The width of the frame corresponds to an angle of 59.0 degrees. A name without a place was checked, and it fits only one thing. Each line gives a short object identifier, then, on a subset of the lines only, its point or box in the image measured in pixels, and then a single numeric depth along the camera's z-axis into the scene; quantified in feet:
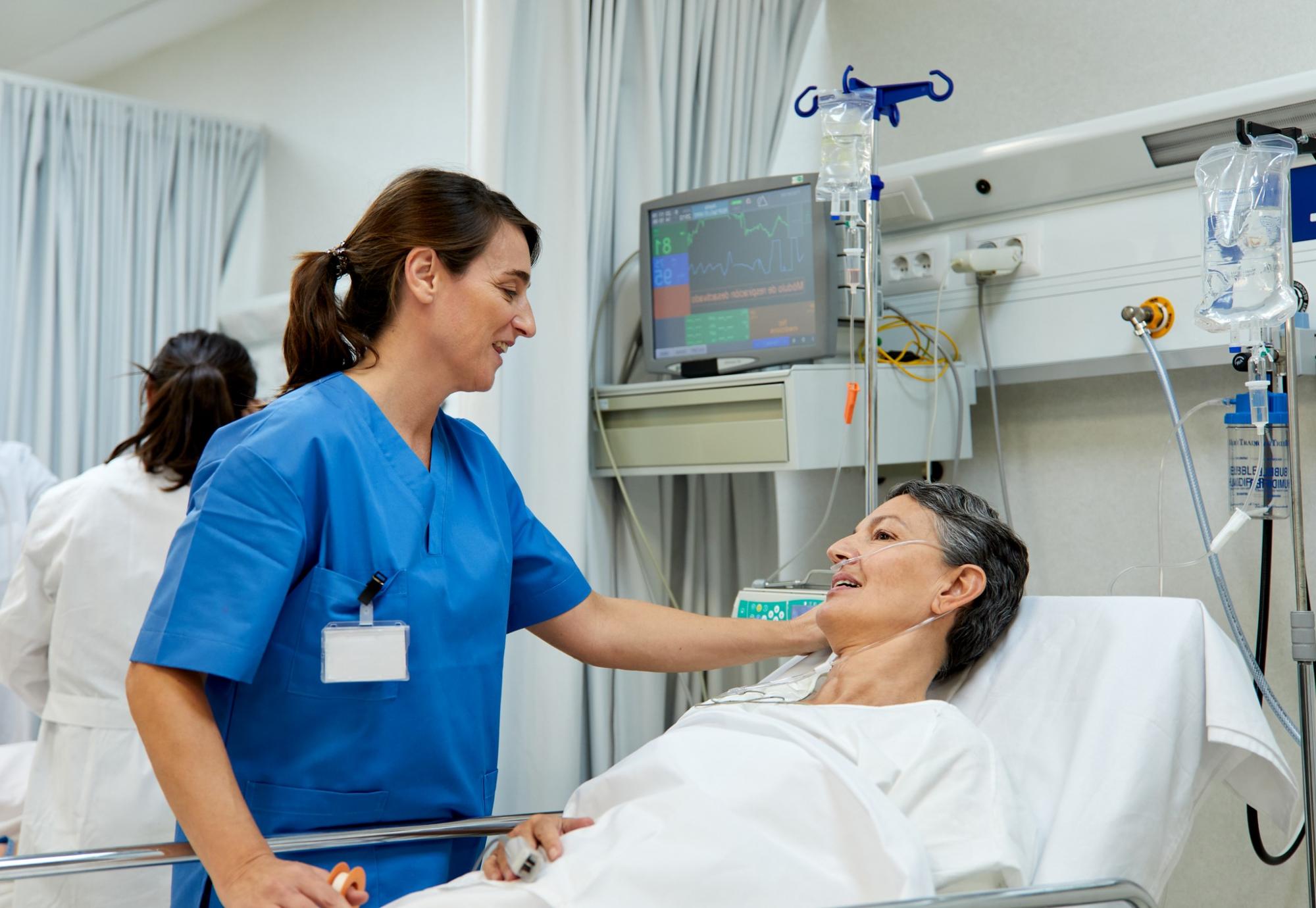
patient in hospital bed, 4.23
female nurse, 4.19
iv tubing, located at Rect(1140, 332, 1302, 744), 5.91
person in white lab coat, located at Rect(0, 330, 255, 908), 7.29
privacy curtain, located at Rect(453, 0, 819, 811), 7.56
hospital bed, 4.68
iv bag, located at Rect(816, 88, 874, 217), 6.79
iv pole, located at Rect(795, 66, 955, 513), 6.81
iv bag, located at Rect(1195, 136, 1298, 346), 5.55
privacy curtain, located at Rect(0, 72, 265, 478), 12.25
